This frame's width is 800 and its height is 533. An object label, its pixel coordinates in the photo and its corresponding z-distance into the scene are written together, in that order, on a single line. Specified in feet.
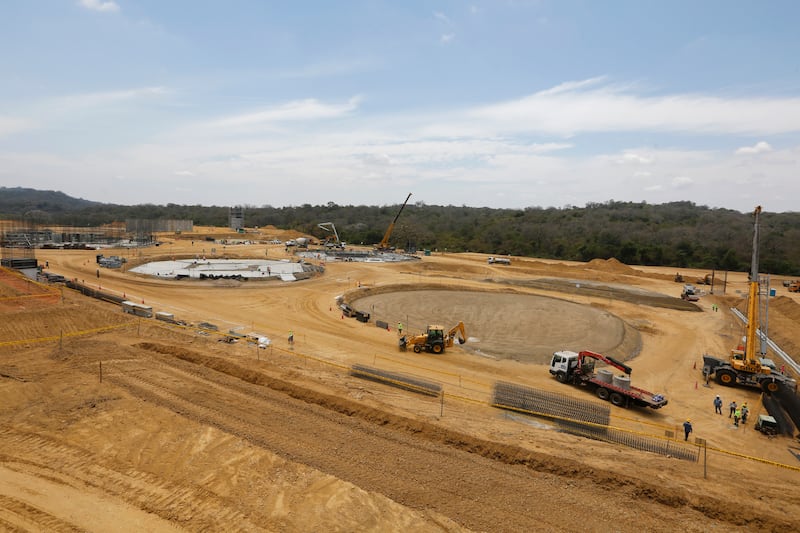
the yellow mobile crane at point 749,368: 69.77
